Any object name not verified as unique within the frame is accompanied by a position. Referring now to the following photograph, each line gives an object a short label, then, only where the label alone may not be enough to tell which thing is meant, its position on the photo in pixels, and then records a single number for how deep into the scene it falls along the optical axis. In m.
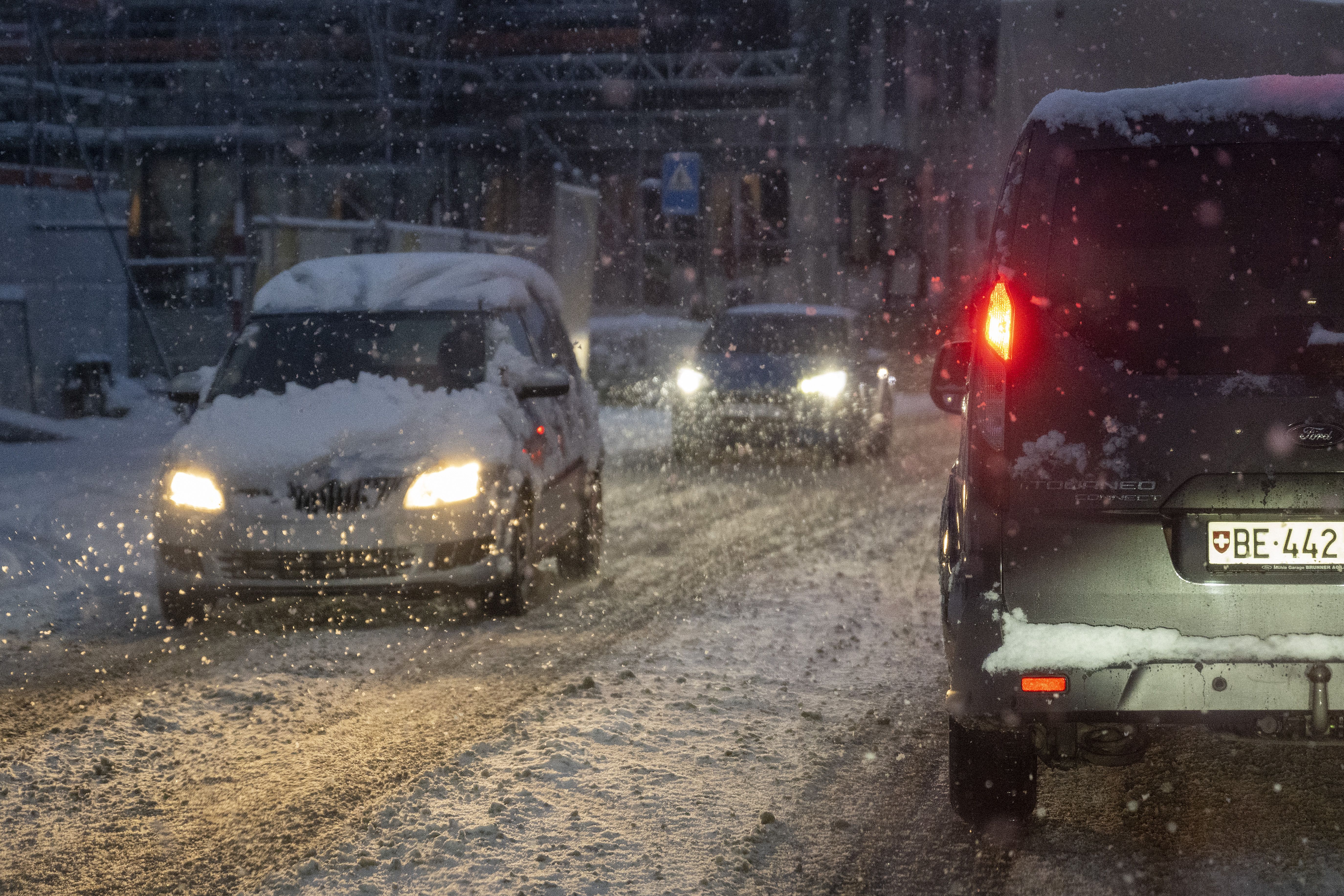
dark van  7.89
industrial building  62.06
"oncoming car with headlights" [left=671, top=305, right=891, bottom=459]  30.87
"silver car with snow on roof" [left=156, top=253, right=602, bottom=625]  15.00
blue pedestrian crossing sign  47.34
